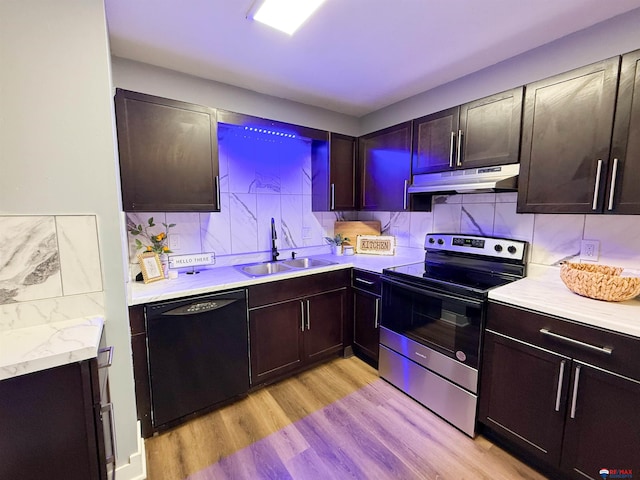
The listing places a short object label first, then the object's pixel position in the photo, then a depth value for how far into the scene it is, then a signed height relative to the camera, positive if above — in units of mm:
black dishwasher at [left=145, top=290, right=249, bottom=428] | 1609 -884
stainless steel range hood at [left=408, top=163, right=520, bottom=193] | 1688 +233
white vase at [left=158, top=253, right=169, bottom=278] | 1972 -358
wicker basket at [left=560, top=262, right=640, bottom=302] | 1307 -338
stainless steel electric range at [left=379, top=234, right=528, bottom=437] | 1636 -700
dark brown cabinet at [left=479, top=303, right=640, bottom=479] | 1139 -847
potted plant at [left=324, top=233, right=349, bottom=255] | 2893 -294
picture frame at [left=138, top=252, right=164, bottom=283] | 1845 -362
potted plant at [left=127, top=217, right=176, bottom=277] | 1973 -197
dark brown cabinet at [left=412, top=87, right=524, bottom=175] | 1699 +556
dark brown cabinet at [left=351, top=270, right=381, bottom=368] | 2256 -865
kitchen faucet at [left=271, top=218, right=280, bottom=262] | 2562 -280
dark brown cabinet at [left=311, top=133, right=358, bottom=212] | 2645 +404
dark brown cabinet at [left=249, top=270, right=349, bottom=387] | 1997 -864
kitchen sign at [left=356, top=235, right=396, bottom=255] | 2803 -313
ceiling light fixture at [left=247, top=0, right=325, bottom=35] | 1337 +1034
